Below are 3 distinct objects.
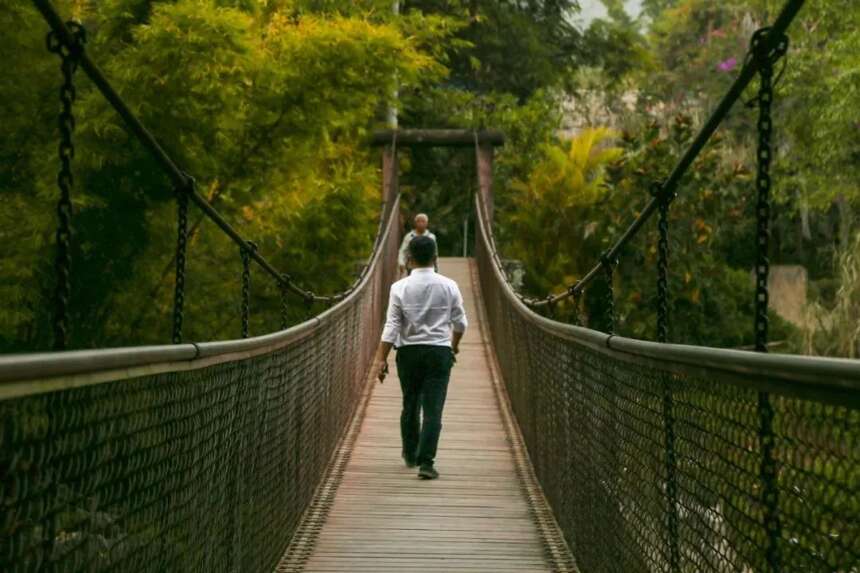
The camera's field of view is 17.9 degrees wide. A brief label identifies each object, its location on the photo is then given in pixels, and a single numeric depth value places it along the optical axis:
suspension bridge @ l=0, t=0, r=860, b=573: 3.78
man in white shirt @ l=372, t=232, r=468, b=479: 12.71
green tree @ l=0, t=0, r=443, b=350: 19.18
